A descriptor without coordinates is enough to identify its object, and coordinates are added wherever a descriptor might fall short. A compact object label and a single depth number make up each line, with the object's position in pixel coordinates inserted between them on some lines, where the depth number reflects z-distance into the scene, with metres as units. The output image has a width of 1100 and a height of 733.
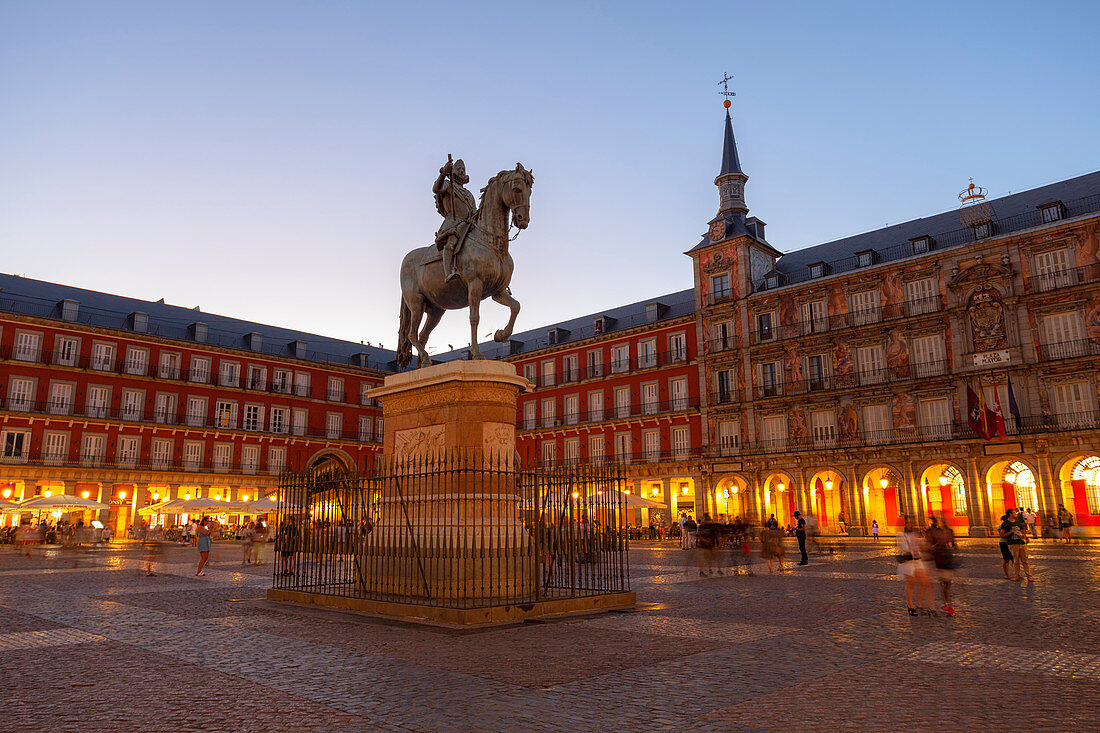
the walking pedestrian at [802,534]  17.86
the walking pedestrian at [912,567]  8.84
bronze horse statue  10.23
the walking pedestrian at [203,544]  16.23
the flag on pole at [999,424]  30.41
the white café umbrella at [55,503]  27.61
